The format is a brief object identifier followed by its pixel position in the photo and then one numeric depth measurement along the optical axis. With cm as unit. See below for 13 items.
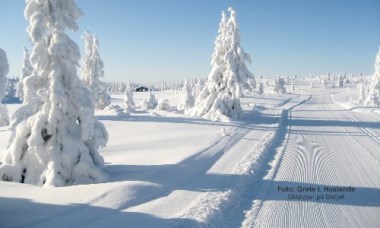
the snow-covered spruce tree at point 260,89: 11208
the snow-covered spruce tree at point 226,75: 3381
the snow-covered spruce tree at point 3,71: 877
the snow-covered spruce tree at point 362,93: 9024
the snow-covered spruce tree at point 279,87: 11950
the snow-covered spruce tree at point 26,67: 5941
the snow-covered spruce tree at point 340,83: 19738
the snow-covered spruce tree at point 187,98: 6800
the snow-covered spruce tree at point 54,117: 1283
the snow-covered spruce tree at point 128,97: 7056
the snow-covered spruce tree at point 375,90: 6200
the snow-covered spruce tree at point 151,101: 6816
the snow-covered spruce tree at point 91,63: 4944
